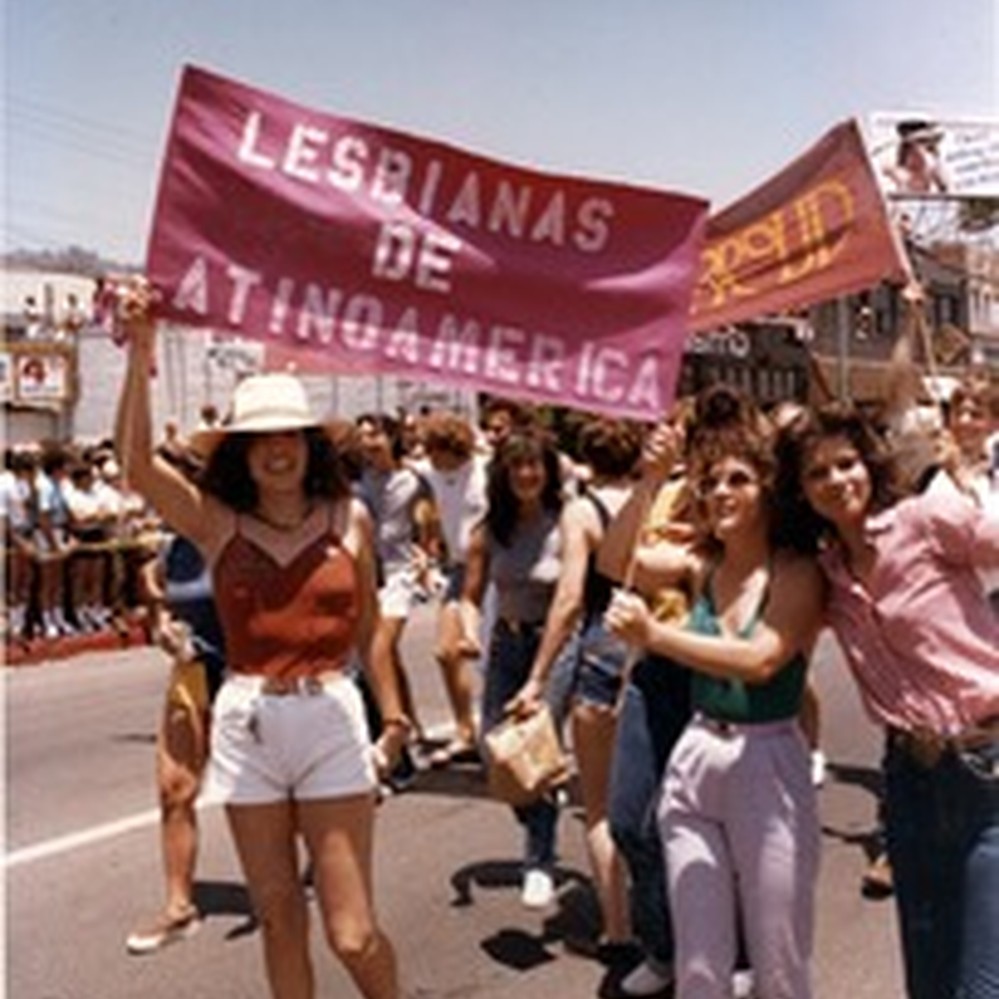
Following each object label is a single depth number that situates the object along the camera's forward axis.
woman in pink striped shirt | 3.55
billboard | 32.84
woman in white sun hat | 4.23
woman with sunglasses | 3.84
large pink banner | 4.65
